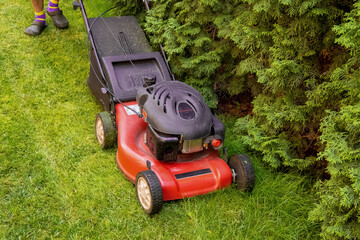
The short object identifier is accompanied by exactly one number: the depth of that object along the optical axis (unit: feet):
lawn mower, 7.65
